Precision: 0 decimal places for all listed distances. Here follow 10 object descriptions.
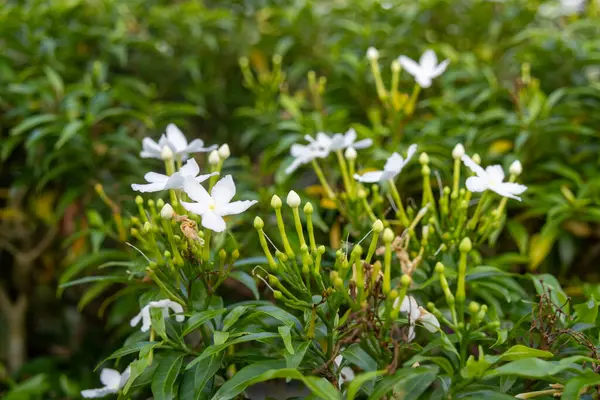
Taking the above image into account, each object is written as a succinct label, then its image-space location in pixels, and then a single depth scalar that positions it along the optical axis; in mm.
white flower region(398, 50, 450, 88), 711
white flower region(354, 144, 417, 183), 602
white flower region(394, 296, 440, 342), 557
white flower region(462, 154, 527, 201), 583
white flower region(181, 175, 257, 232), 561
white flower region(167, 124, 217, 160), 635
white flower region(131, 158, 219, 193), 572
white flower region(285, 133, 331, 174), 653
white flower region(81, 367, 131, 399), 599
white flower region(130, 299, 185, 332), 579
